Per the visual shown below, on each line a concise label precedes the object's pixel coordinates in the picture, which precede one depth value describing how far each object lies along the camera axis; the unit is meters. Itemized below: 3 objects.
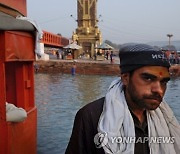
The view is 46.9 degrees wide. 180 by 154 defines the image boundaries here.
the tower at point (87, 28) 28.47
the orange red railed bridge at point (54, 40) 25.26
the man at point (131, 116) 1.09
